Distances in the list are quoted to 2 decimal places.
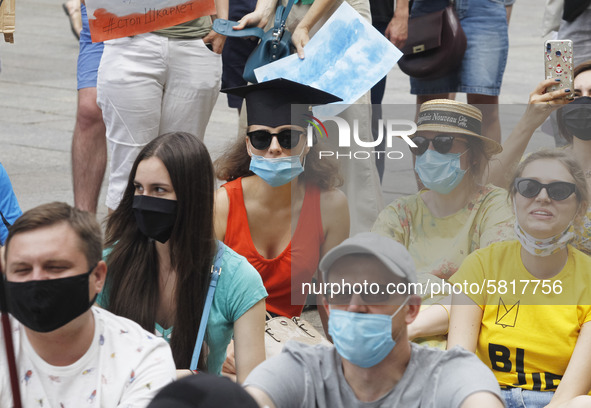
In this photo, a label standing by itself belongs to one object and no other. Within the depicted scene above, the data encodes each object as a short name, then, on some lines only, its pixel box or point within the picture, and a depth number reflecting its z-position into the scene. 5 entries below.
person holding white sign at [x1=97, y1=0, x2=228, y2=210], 9.73
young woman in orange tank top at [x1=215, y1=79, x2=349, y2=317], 8.41
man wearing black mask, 5.57
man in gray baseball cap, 5.36
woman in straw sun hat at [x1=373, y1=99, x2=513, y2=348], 8.01
